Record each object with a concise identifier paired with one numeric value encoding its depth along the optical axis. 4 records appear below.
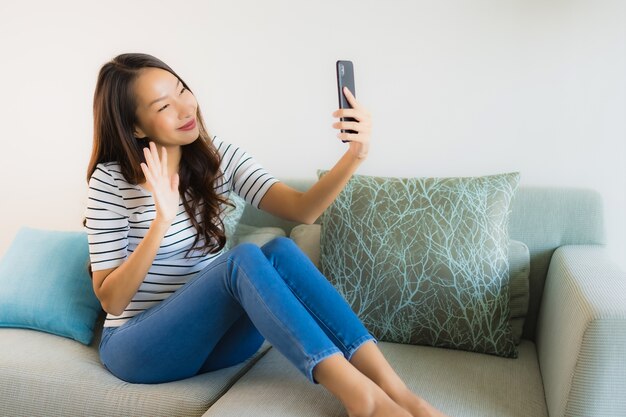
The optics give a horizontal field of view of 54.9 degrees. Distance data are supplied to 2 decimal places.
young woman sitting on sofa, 1.23
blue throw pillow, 1.70
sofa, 1.18
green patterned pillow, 1.56
